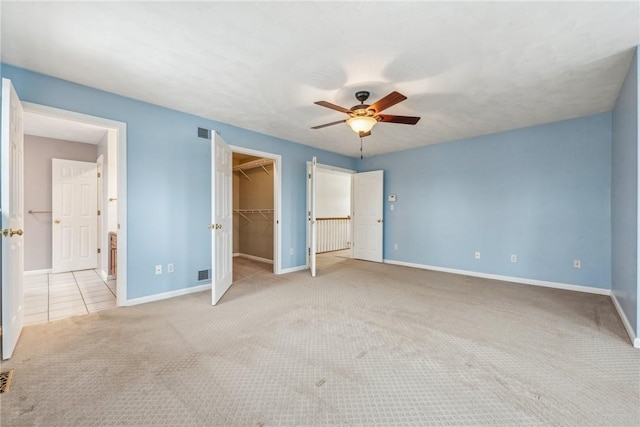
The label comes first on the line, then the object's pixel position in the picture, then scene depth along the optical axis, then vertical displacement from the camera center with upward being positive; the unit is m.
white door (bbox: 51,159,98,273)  4.87 -0.03
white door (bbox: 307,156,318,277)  4.68 +0.17
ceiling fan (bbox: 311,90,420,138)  2.77 +1.03
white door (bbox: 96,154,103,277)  4.88 +0.01
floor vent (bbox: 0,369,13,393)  1.71 -1.06
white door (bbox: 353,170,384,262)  6.09 -0.03
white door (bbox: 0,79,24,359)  2.01 -0.03
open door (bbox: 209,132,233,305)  3.30 -0.06
